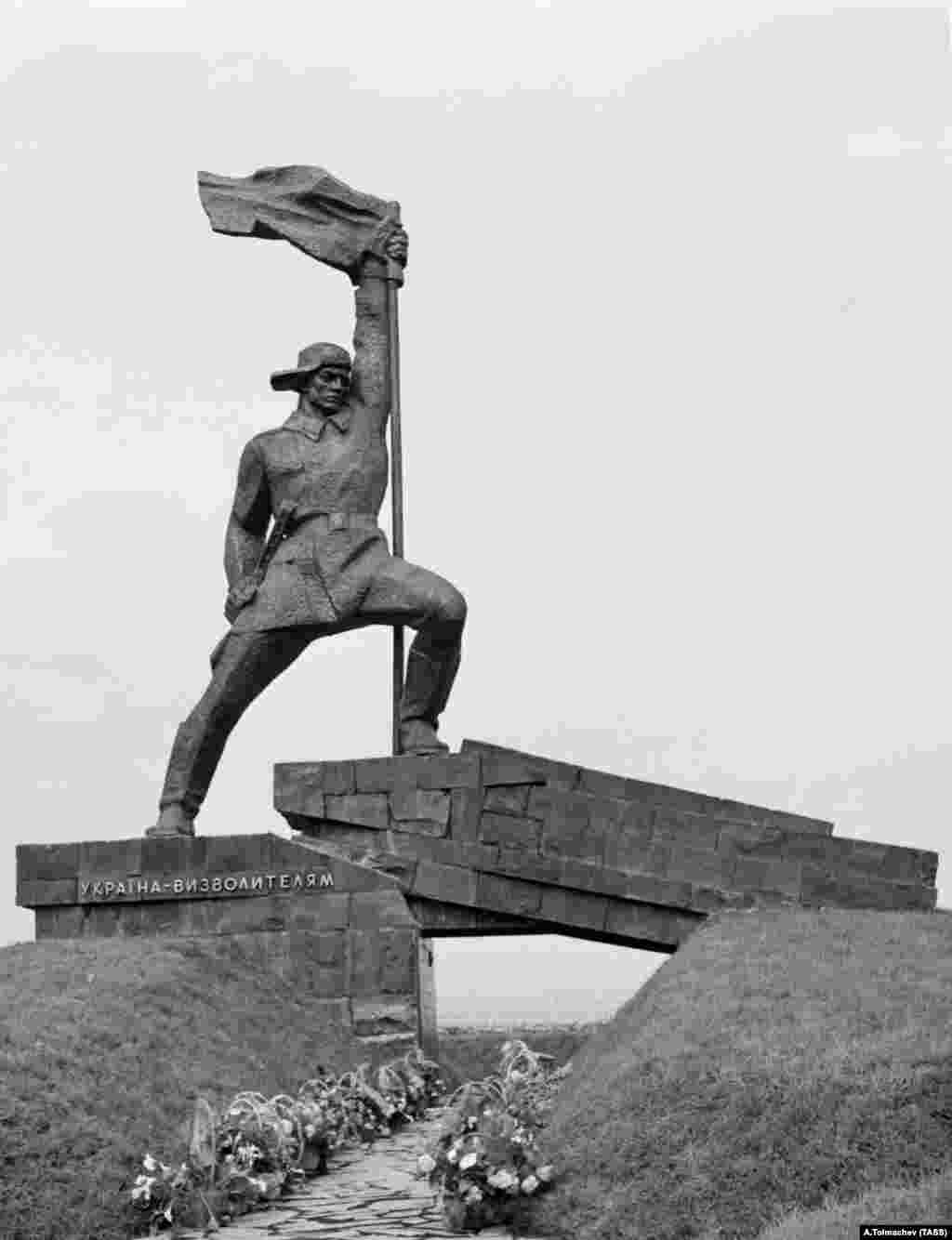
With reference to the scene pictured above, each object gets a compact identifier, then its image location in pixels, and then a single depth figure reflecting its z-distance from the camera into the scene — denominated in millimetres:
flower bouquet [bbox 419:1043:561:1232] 8320
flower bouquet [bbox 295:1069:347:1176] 10273
